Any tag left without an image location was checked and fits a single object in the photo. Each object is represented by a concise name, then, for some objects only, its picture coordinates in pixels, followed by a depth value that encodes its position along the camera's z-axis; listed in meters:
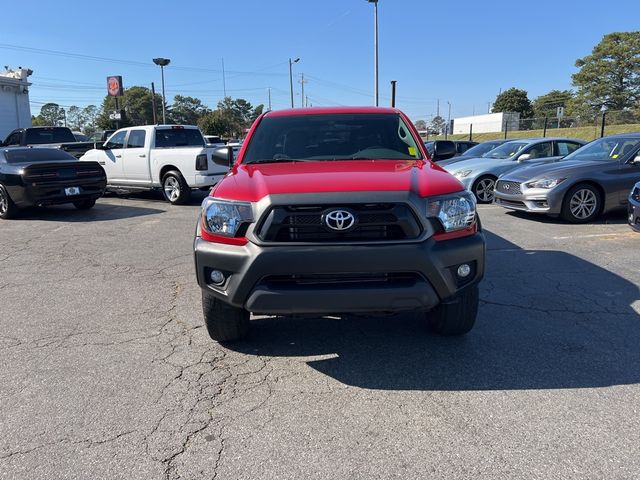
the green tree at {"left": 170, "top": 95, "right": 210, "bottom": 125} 95.25
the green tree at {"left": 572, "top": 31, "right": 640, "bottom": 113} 59.19
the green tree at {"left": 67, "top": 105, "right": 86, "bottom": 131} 120.51
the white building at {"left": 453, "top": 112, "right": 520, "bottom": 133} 67.44
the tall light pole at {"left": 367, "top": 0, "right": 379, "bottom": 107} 28.70
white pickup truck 11.73
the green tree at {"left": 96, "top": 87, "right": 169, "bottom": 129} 87.94
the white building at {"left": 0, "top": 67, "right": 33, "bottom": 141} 29.12
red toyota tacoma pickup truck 3.04
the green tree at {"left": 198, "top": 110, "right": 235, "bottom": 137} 66.81
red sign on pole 48.97
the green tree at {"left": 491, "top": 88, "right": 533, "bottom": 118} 91.65
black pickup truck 17.19
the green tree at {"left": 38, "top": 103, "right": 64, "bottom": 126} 112.25
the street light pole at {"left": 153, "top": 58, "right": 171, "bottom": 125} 41.72
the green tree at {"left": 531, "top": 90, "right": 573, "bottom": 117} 88.19
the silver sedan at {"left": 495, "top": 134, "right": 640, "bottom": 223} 8.57
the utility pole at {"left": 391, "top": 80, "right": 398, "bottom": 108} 29.71
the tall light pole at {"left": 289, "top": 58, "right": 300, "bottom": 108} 59.19
